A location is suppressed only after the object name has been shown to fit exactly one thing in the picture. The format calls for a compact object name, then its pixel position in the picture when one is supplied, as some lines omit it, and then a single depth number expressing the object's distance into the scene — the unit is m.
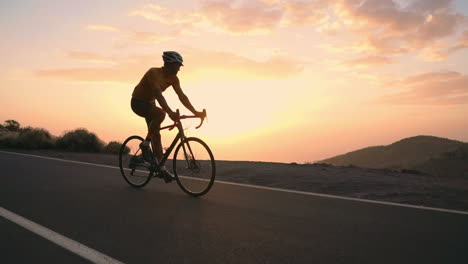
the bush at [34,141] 21.38
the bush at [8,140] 21.94
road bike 7.71
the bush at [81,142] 20.47
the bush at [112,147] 20.05
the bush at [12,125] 31.05
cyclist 7.73
